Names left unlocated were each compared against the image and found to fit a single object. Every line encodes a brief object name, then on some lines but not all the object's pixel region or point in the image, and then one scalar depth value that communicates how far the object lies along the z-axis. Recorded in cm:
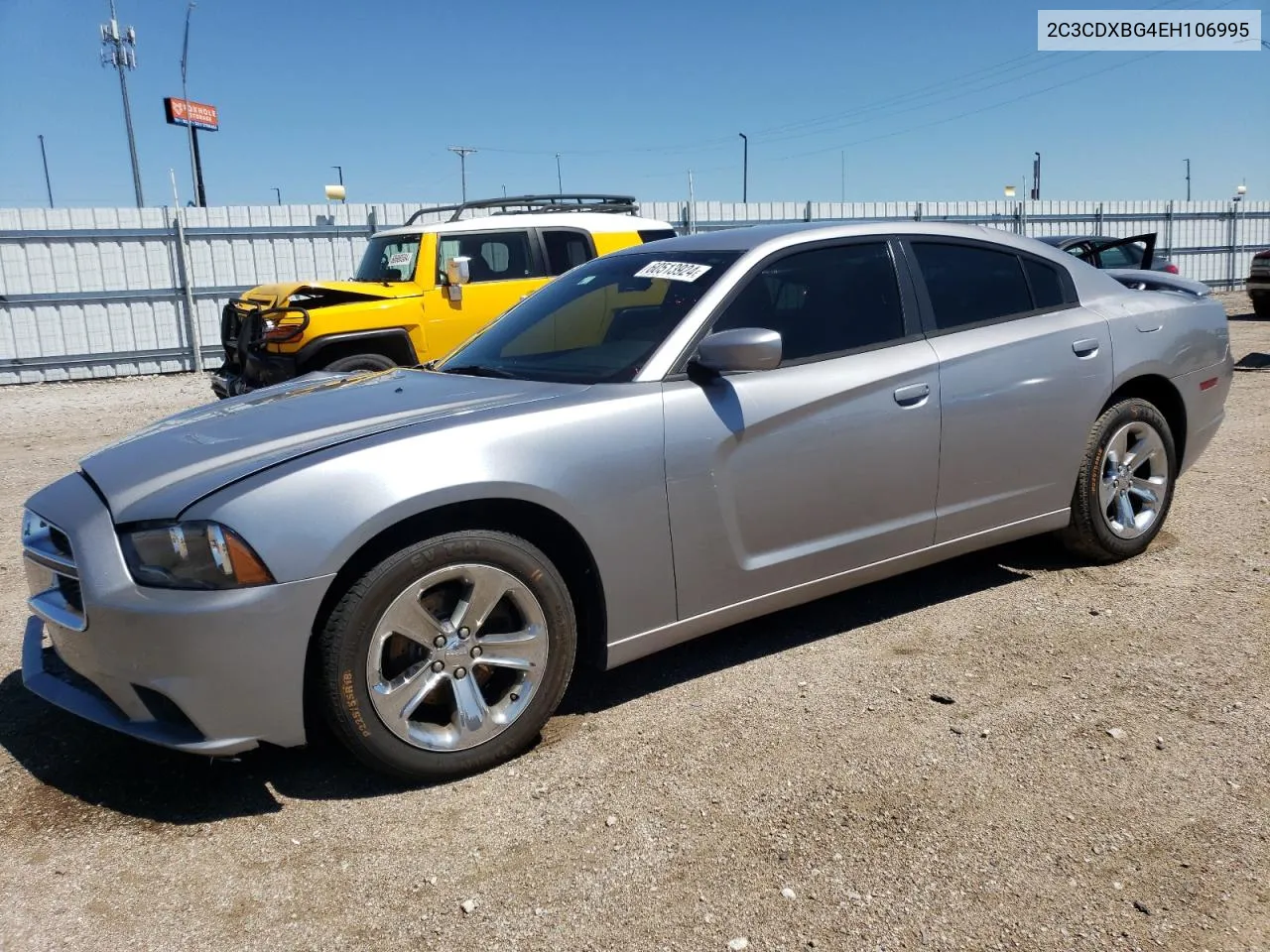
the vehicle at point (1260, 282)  1712
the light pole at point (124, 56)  3244
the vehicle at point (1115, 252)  952
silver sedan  271
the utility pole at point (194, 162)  2939
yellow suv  848
